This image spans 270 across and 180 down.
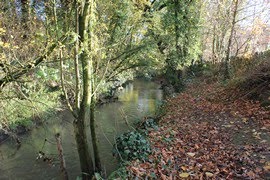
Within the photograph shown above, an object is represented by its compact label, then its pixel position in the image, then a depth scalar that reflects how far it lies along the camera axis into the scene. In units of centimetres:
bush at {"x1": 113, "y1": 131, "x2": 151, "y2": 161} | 478
